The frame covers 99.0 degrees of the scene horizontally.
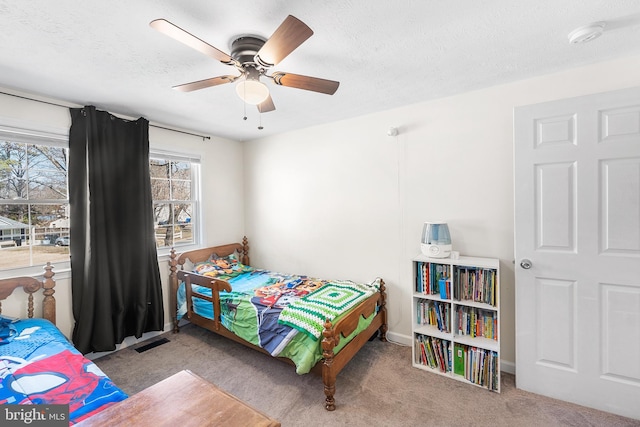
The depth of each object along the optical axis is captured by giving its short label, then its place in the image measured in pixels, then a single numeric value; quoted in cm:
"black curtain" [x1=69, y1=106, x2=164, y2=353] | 244
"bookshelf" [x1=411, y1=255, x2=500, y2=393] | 210
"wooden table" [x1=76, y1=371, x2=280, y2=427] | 84
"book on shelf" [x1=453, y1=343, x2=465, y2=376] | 220
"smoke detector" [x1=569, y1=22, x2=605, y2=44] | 152
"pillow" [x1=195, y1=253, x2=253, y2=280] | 315
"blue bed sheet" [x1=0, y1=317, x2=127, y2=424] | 126
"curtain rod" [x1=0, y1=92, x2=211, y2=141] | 219
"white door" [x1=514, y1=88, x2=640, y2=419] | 174
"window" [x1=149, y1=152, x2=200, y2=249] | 320
